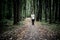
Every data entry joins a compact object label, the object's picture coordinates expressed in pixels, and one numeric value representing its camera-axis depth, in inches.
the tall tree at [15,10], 588.9
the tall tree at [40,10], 913.8
